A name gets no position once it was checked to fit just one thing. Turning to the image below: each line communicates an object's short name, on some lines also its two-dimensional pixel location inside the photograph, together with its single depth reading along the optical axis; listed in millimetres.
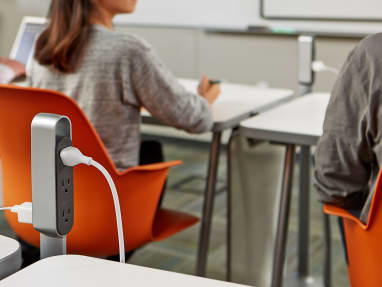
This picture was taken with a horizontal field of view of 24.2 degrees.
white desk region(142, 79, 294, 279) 2785
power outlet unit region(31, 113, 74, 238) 1519
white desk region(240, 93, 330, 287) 2521
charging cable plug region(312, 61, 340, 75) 3038
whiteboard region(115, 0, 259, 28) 5122
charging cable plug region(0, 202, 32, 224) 1590
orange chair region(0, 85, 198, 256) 2133
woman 2498
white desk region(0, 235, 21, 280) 1522
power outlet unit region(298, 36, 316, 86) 3115
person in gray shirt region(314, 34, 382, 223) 2017
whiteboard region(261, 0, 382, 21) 4650
